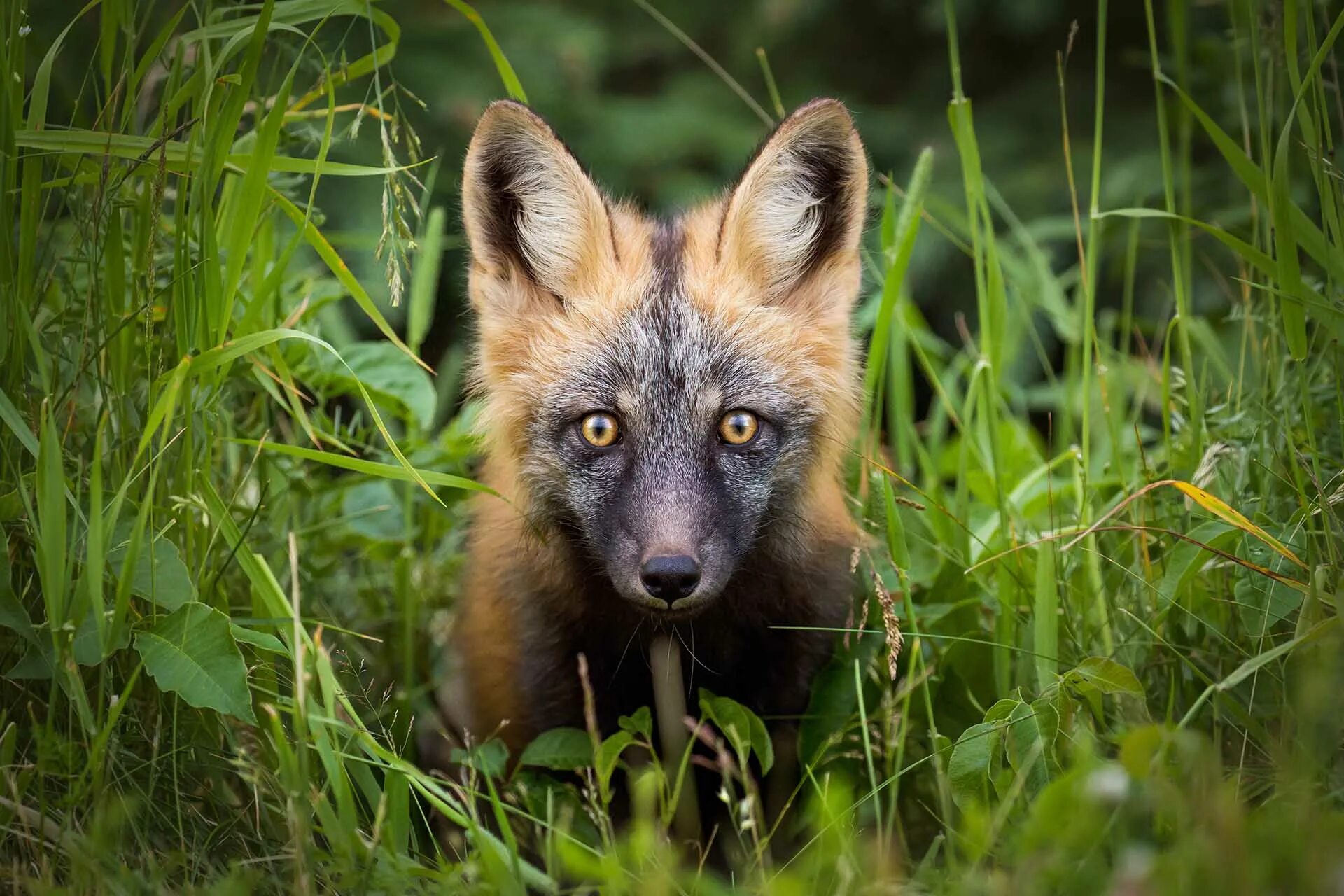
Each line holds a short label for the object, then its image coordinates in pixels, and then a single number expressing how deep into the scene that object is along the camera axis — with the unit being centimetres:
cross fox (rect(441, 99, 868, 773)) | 510
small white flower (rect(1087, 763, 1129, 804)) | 491
